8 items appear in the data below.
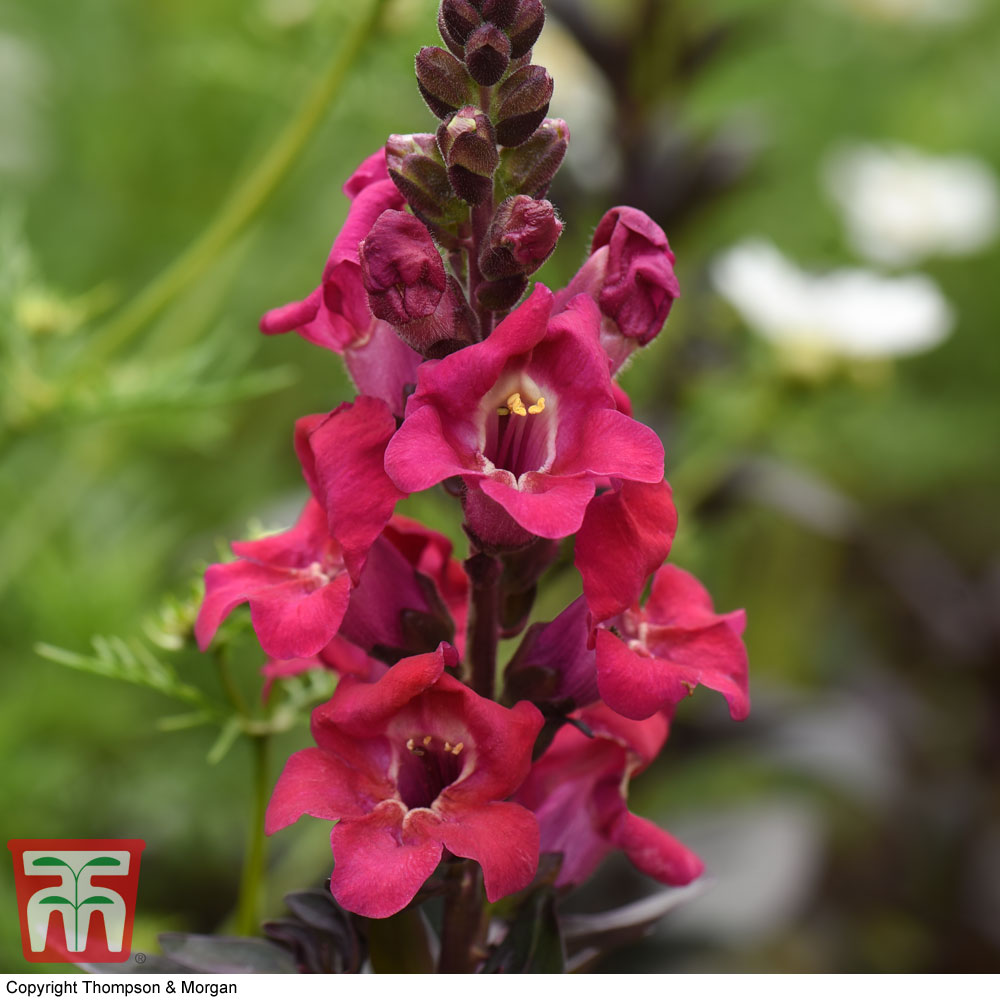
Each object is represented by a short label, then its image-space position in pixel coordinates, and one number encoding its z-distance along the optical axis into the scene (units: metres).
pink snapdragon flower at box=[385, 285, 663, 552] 0.51
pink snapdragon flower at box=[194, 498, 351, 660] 0.52
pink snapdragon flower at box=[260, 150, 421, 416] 0.53
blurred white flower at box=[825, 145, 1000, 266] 1.17
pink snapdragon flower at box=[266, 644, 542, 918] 0.51
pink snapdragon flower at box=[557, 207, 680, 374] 0.53
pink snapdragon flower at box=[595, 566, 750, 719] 0.52
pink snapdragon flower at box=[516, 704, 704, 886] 0.55
